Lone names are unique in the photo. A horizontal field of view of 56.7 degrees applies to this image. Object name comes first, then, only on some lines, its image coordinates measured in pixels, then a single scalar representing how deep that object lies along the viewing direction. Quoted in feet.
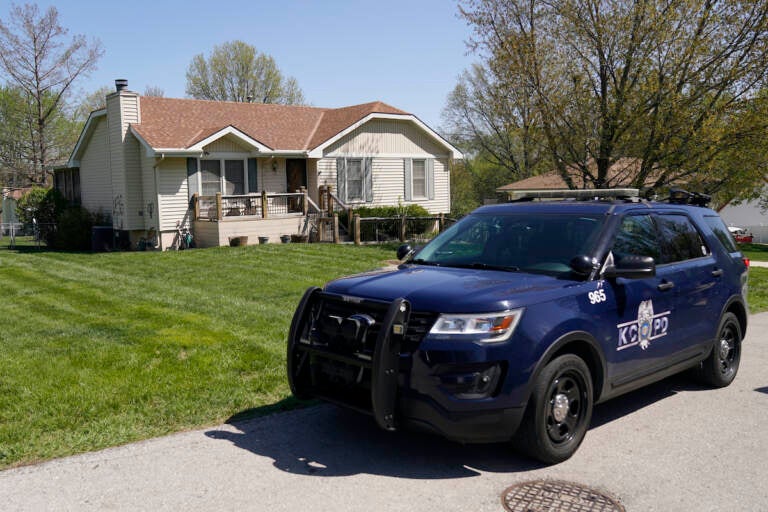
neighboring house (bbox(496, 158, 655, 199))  65.31
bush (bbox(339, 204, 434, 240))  76.38
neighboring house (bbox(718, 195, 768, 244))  175.83
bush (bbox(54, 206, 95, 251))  73.82
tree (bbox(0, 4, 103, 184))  115.34
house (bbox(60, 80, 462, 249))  71.15
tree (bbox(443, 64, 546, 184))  157.17
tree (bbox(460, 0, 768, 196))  59.11
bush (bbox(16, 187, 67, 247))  79.18
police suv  14.93
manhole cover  13.76
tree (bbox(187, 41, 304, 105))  163.02
